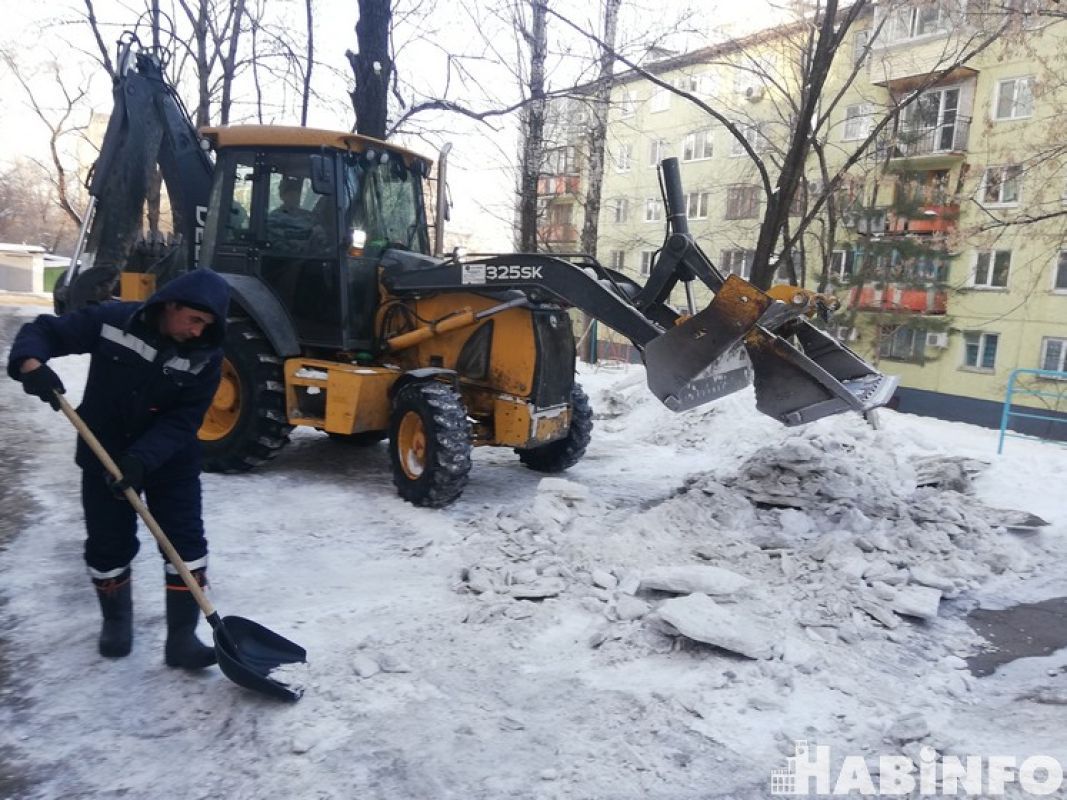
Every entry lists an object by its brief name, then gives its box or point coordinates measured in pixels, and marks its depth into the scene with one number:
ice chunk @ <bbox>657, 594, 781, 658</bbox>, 3.72
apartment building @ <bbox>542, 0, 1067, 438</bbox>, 22.17
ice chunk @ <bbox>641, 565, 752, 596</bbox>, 4.31
